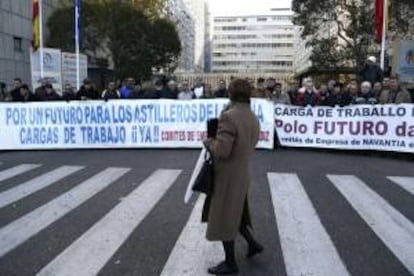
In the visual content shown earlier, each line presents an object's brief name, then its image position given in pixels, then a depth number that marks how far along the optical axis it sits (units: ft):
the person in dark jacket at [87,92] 56.25
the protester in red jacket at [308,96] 51.08
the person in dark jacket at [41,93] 56.21
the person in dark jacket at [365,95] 48.94
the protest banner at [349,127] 45.55
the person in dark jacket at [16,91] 56.80
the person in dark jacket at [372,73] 57.98
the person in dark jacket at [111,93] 56.55
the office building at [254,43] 497.46
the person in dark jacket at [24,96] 56.29
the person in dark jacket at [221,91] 55.72
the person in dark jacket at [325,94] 50.47
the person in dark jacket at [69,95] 55.47
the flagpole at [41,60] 82.53
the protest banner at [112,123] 50.75
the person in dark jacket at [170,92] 54.80
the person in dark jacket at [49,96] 55.93
